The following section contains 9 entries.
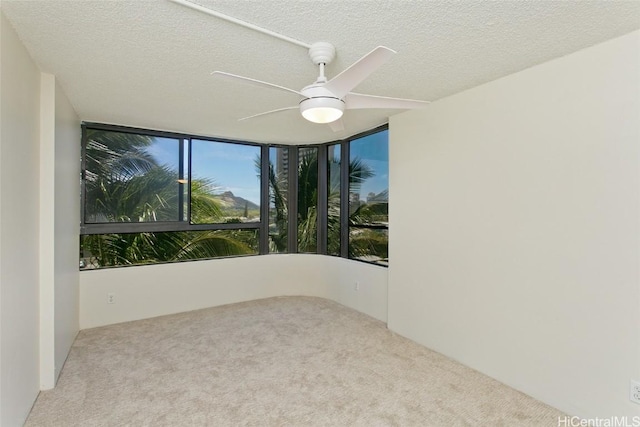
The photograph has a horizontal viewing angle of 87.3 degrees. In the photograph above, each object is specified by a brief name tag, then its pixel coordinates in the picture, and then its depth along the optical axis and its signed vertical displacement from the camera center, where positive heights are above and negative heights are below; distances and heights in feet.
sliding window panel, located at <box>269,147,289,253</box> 16.24 +0.57
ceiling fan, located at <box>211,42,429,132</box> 4.83 +2.08
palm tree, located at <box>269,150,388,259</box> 15.48 +0.29
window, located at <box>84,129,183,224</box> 12.42 +1.25
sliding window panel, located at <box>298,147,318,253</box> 16.14 +0.58
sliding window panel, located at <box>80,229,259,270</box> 12.52 -1.52
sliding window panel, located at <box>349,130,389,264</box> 12.92 +0.57
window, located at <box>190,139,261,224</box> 14.52 +1.26
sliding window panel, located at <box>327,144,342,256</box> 15.30 +0.57
